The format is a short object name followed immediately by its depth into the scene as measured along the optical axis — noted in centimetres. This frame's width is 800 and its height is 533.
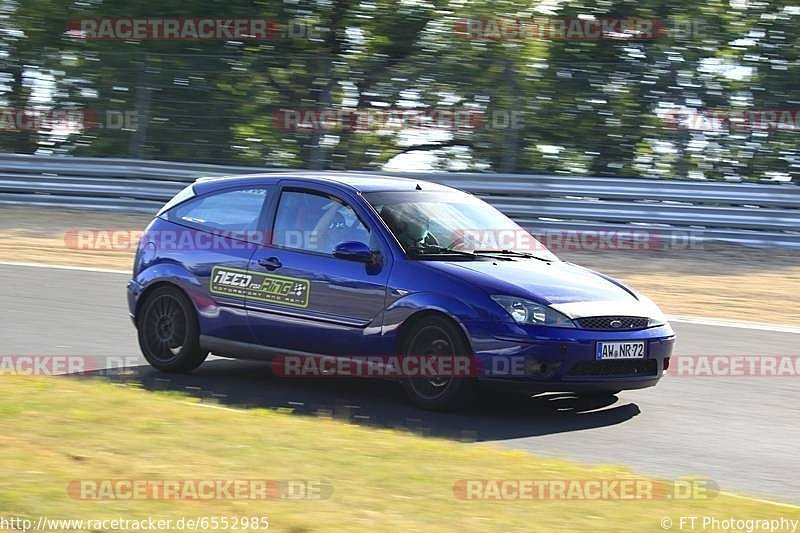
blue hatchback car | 1667
